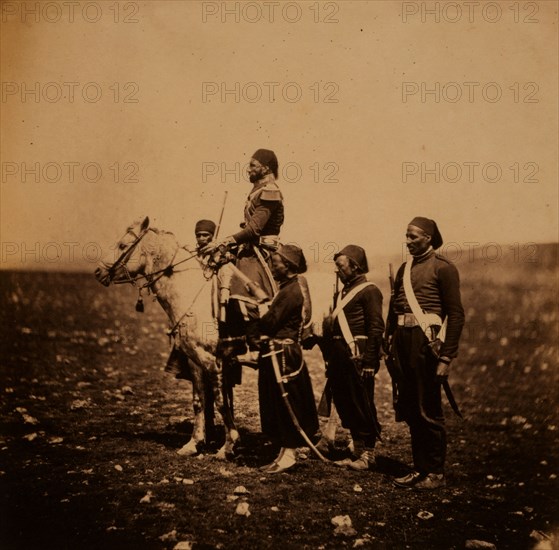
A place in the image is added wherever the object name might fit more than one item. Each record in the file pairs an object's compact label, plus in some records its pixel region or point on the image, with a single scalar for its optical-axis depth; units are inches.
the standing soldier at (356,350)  183.3
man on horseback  193.5
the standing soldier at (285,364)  184.4
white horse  197.2
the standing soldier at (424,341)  173.0
